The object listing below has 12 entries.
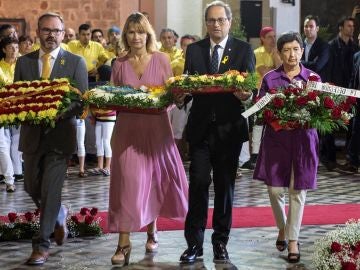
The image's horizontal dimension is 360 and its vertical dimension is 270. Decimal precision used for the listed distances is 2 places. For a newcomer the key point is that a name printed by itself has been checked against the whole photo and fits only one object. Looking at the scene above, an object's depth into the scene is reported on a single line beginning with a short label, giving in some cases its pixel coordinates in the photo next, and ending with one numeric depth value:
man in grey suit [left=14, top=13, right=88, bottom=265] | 12.12
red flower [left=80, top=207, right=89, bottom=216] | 13.97
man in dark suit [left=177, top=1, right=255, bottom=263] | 12.01
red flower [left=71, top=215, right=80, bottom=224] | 13.85
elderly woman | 12.19
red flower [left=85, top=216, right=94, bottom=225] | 13.80
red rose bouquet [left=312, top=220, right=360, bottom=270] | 10.21
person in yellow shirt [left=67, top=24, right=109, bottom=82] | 23.44
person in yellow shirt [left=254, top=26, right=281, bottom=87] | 21.34
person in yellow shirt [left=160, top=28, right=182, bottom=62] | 23.80
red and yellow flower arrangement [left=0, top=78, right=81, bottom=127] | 11.66
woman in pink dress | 12.17
